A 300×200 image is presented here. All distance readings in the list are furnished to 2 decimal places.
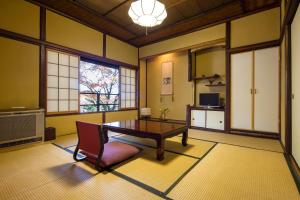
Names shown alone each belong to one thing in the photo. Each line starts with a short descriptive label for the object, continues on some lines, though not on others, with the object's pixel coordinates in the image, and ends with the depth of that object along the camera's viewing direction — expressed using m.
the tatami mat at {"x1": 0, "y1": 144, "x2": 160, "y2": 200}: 1.39
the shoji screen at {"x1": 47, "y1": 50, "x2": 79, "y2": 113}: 3.54
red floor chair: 1.90
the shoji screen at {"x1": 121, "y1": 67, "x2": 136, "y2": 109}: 5.45
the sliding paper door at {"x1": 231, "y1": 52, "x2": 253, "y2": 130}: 3.57
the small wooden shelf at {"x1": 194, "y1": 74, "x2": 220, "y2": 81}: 4.37
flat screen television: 4.22
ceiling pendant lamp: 2.52
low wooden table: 2.17
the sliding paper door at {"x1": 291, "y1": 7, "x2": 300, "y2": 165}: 1.88
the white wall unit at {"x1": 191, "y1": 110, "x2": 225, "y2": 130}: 3.99
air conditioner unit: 2.57
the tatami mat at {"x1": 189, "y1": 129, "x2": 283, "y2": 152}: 2.81
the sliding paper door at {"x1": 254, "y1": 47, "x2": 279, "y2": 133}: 3.27
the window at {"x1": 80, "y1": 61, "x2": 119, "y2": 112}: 5.24
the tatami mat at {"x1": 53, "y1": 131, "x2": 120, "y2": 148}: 2.92
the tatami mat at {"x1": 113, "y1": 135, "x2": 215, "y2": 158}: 2.49
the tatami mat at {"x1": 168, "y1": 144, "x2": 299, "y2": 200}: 1.40
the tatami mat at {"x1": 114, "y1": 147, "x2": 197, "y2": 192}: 1.62
